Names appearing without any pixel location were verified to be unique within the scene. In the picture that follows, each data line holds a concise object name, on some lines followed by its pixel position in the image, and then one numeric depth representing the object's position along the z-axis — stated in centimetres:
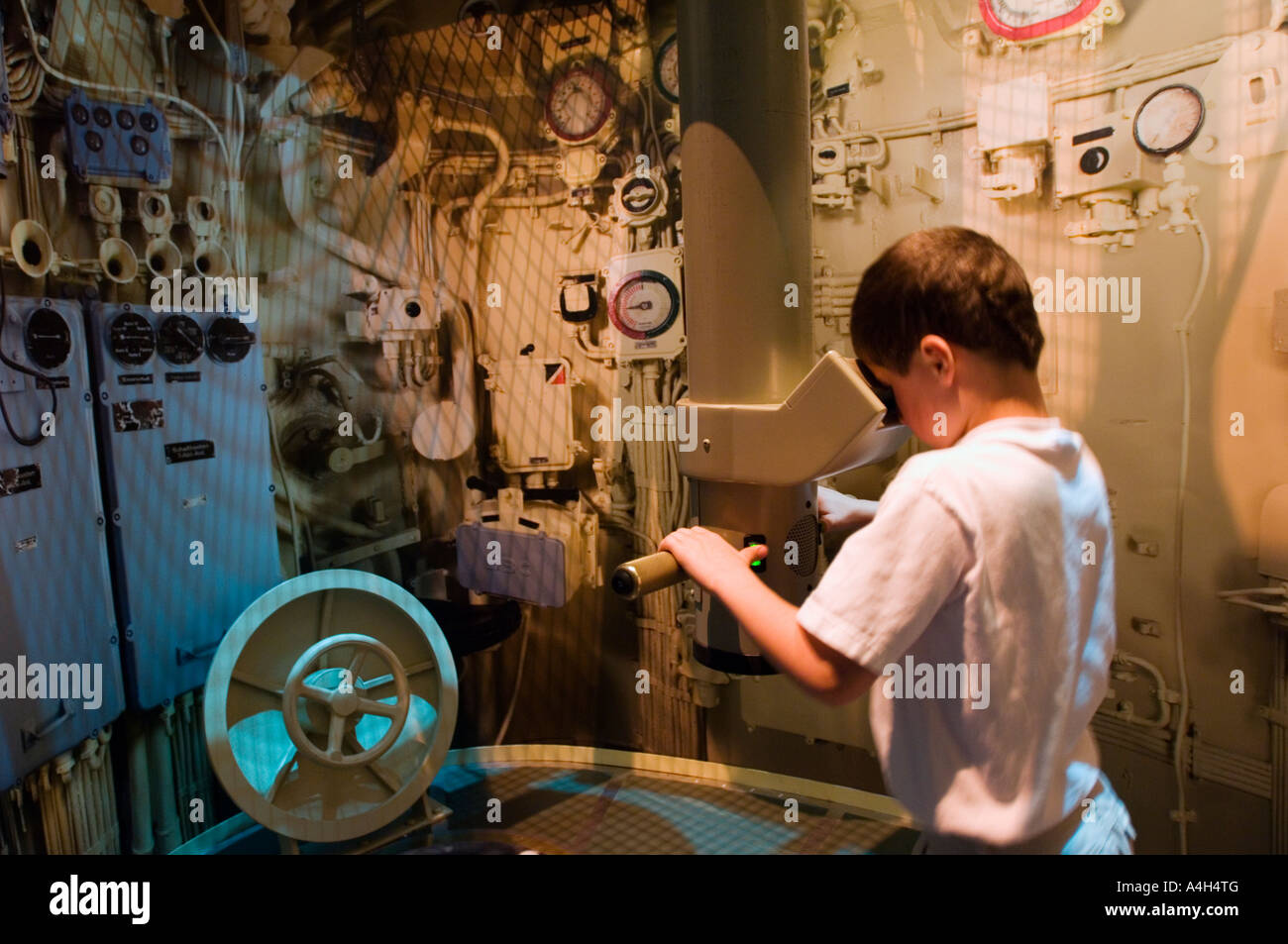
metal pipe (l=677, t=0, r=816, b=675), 146
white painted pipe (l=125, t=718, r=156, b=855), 235
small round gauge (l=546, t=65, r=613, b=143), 283
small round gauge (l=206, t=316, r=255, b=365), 243
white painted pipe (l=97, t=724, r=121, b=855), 227
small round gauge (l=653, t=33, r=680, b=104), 276
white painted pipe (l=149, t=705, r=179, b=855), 241
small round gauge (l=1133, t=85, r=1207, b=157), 209
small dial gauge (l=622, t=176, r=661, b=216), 280
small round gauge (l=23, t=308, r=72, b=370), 200
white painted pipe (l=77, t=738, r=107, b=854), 221
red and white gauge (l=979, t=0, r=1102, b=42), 222
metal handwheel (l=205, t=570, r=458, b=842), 208
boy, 108
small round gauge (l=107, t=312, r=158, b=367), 220
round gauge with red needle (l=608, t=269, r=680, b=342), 277
